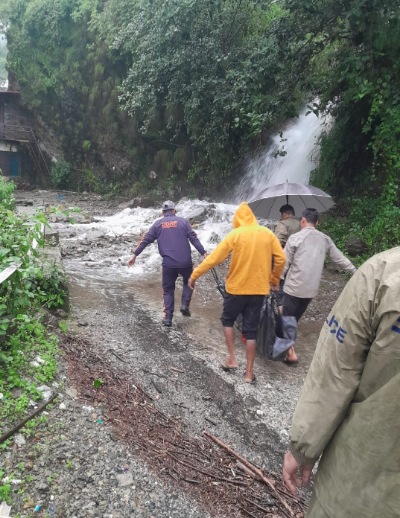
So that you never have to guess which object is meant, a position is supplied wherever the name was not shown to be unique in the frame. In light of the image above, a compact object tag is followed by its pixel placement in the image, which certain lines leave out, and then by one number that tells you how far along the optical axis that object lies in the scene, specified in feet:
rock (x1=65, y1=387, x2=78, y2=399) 11.60
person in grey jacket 15.66
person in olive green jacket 4.49
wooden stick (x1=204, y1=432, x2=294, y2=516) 9.25
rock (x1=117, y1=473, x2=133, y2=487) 9.02
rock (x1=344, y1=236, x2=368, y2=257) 29.73
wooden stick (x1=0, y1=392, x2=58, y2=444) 9.13
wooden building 96.89
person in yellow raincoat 13.94
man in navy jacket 19.04
